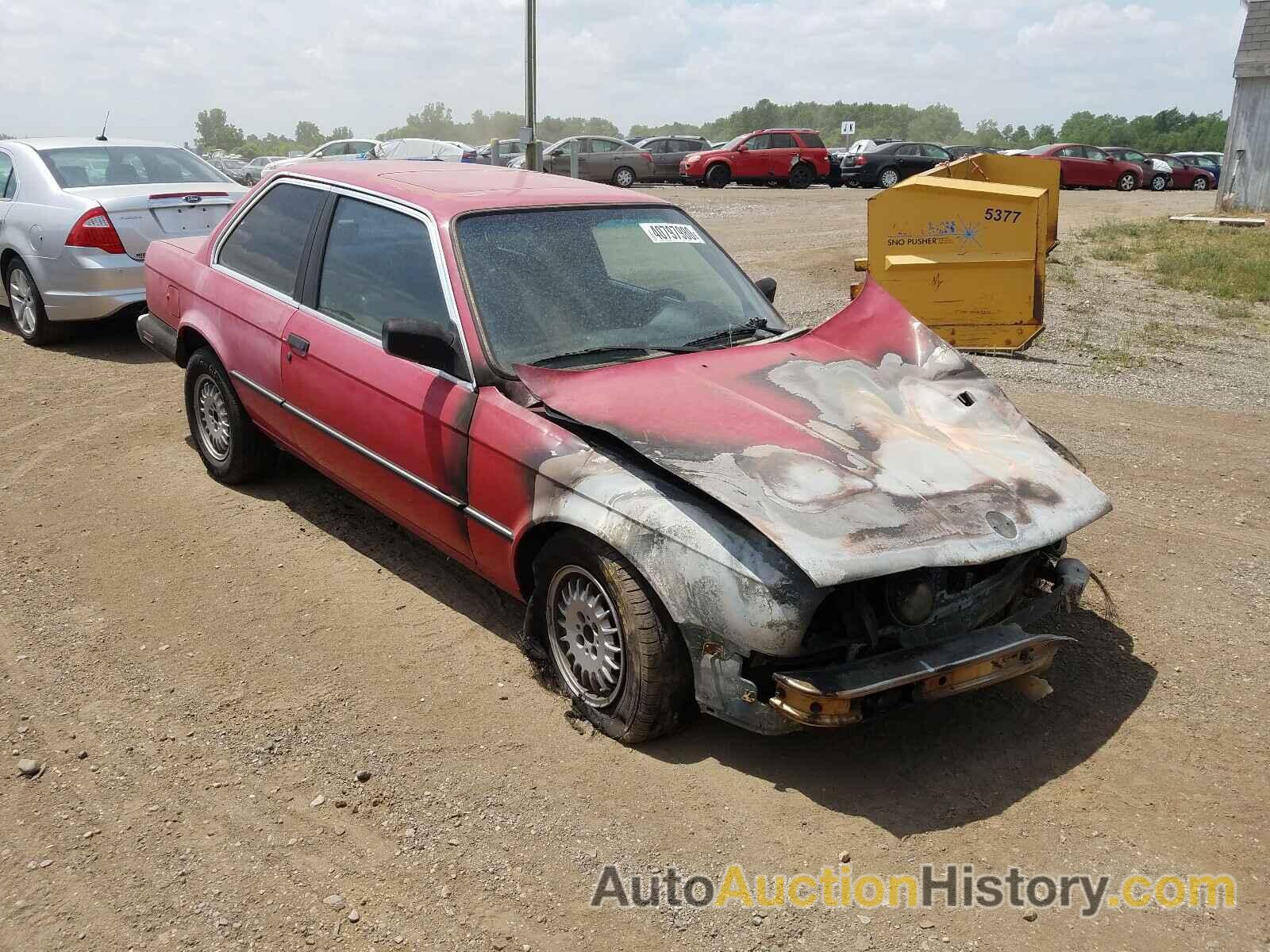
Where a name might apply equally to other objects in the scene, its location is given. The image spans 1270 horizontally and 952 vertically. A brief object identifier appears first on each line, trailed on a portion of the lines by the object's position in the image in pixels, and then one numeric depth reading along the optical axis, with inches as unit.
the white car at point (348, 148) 1143.0
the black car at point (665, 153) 1154.0
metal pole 478.9
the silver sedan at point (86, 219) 325.4
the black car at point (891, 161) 1155.9
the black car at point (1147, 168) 1305.4
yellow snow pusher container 348.5
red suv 1131.3
